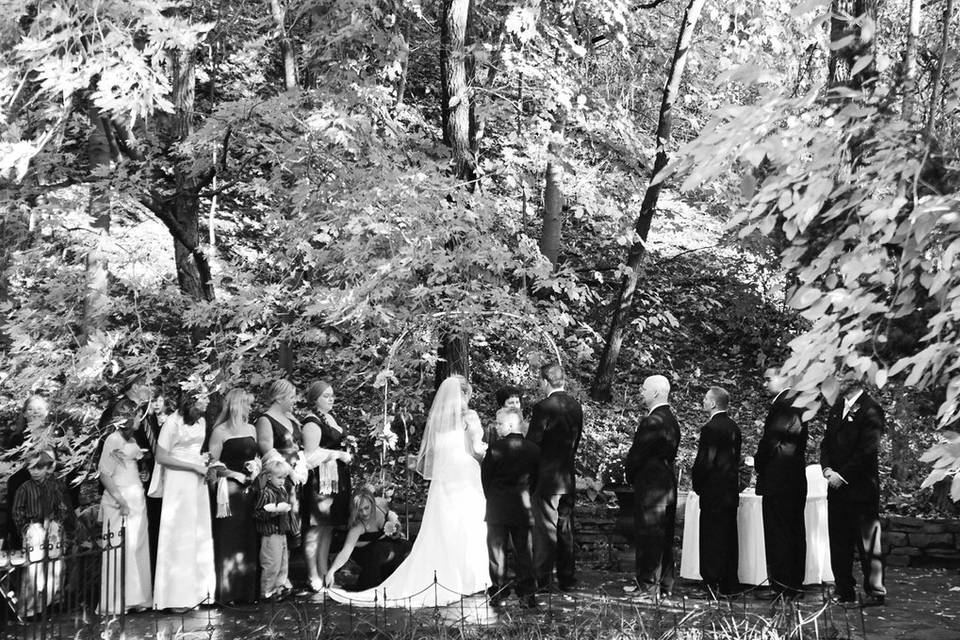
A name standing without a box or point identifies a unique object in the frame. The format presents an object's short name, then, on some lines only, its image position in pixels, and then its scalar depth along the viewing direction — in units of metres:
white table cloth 9.06
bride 8.51
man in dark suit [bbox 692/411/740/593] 8.49
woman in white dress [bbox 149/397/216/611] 8.23
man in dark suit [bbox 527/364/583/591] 8.69
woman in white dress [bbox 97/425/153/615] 8.16
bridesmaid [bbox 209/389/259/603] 8.41
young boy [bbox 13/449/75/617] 7.62
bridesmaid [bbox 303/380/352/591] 8.77
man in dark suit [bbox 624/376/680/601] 8.49
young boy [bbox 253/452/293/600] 8.41
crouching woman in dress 8.95
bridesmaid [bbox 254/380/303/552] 8.55
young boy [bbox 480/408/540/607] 8.25
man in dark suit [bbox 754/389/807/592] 8.26
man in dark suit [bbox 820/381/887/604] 7.89
